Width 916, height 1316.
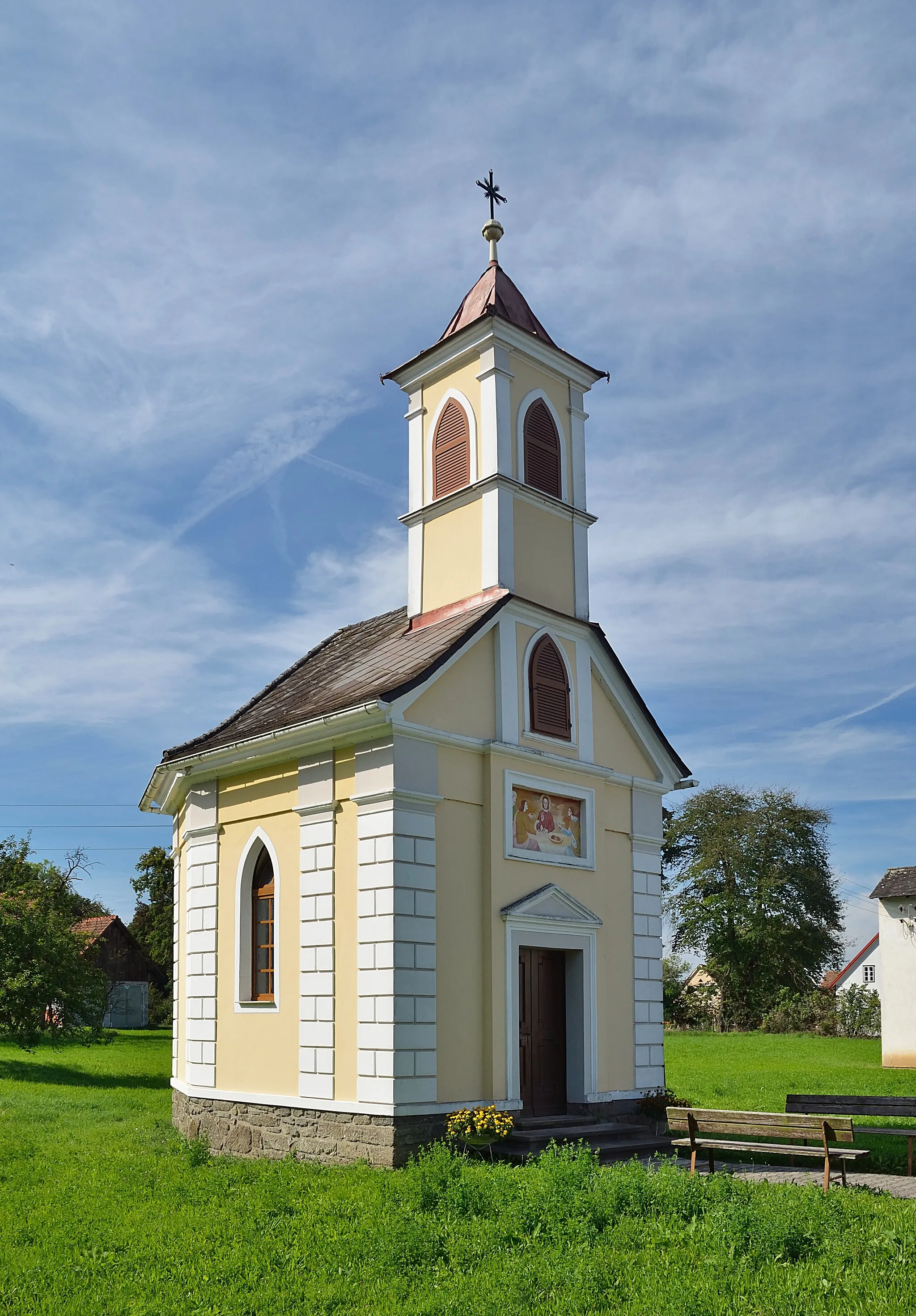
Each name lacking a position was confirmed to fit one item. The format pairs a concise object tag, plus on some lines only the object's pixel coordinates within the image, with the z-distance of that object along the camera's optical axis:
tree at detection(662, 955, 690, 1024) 48.75
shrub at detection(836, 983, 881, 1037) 43.06
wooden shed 51.94
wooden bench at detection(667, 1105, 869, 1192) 11.35
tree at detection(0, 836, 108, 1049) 29.14
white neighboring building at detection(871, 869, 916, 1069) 32.03
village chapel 14.11
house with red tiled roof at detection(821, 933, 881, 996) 62.94
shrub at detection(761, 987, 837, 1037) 44.38
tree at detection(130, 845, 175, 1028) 47.16
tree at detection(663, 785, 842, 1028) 50.22
